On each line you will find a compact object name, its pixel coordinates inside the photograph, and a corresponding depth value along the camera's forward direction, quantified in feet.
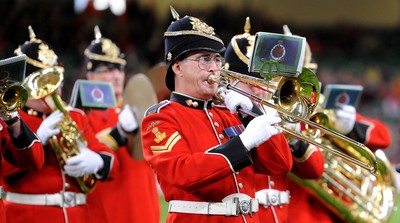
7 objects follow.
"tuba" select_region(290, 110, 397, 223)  44.73
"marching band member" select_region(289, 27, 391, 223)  44.29
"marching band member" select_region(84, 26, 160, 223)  48.29
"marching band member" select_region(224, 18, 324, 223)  39.09
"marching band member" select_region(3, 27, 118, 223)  39.47
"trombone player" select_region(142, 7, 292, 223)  29.73
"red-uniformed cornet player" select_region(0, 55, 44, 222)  35.19
